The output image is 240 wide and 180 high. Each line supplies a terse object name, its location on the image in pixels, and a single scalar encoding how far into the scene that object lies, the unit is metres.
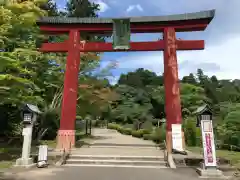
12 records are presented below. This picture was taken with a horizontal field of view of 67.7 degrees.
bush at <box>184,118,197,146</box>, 12.27
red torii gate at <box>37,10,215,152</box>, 9.80
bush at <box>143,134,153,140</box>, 16.01
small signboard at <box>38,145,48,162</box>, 7.24
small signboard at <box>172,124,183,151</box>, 9.22
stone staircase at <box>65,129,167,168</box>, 7.72
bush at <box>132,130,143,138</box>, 18.86
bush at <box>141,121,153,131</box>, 25.20
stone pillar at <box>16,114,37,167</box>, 7.02
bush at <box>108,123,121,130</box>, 28.94
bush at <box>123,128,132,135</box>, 22.74
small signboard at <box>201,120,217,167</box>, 6.39
